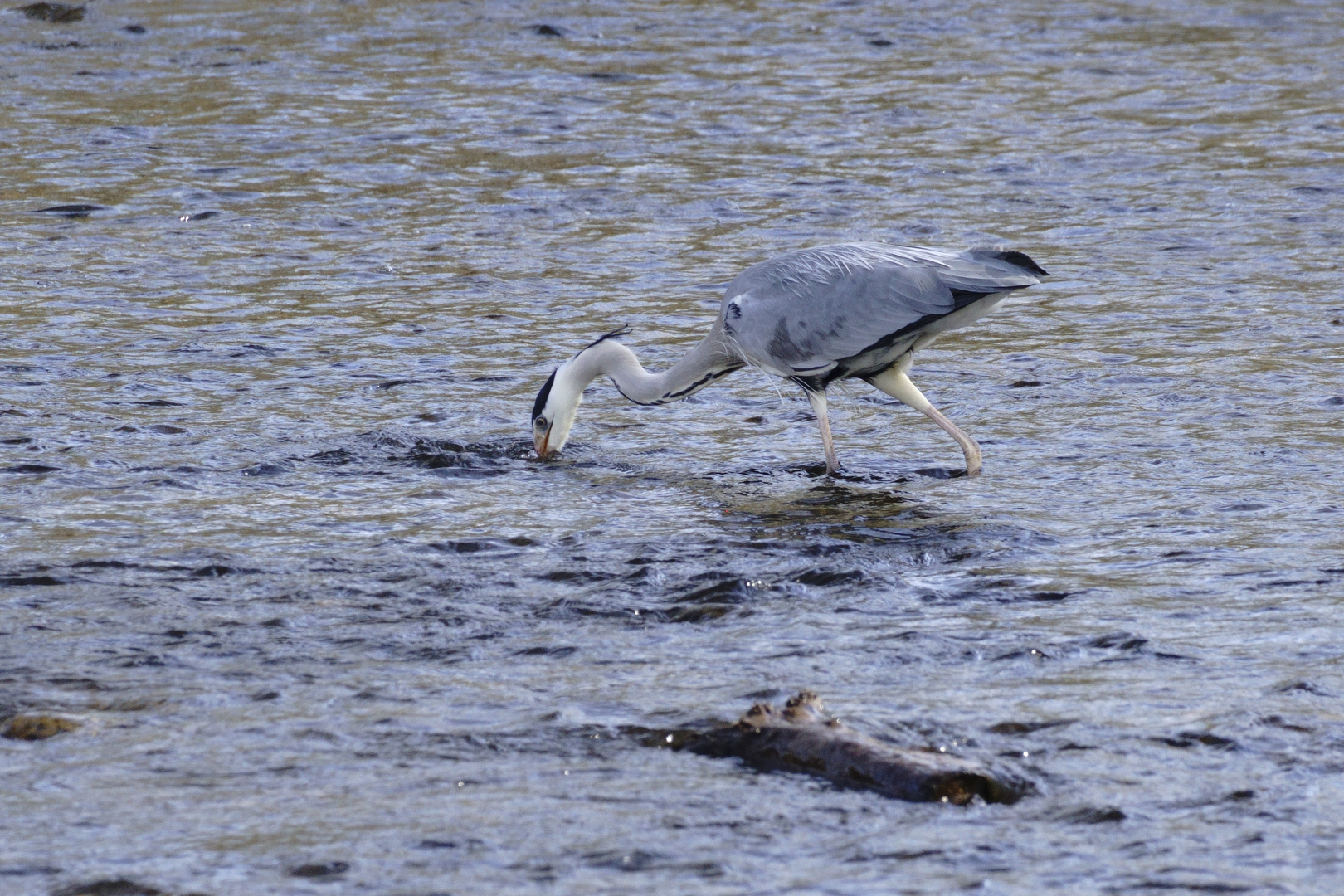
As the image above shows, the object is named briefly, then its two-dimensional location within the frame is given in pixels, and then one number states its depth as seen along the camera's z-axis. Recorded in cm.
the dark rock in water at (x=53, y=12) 3909
